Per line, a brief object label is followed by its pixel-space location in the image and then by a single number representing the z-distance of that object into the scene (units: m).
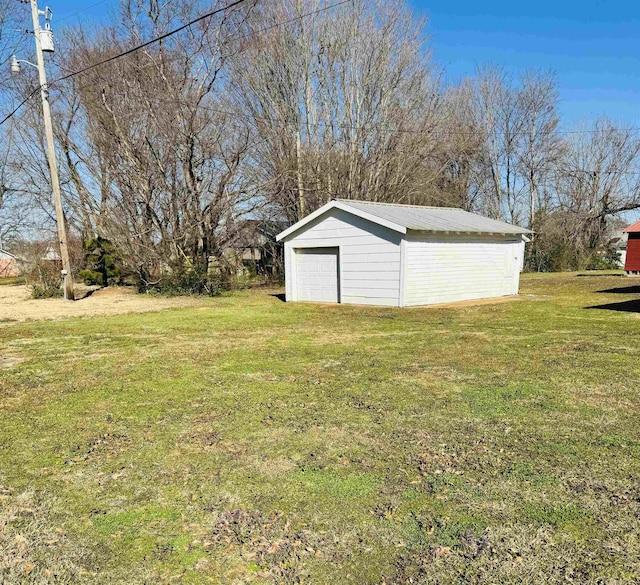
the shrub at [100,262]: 18.77
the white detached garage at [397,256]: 12.05
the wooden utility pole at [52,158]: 13.94
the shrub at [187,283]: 16.48
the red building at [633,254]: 20.50
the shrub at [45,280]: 15.98
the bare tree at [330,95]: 19.44
